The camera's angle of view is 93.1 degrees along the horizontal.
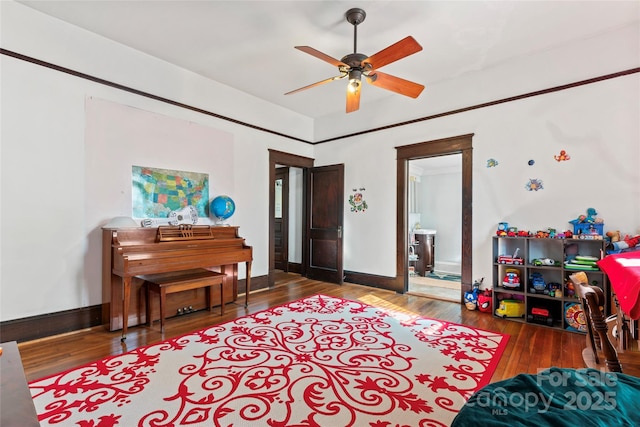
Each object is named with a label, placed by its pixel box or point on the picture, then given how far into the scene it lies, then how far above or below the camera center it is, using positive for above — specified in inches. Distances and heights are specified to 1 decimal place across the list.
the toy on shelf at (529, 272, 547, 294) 138.8 -31.9
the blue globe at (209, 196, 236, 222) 169.9 +4.4
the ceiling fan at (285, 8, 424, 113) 100.1 +54.4
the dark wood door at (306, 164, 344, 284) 224.1 -5.5
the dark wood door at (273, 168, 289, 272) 264.4 -10.6
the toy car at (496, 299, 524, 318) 144.5 -44.7
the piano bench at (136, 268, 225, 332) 128.1 -29.8
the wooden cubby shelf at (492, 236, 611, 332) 130.5 -27.9
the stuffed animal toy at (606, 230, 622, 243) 124.0 -8.4
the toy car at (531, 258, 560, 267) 137.3 -21.1
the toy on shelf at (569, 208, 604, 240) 128.2 -4.5
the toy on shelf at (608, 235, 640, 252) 117.1 -11.0
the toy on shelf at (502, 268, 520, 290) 145.5 -31.5
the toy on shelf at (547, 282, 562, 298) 134.1 -33.3
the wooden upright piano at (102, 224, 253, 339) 123.1 -19.5
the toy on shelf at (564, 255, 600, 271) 126.7 -20.5
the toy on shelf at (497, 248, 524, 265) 143.4 -21.2
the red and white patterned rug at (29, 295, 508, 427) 73.4 -48.4
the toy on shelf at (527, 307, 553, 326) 135.4 -45.6
